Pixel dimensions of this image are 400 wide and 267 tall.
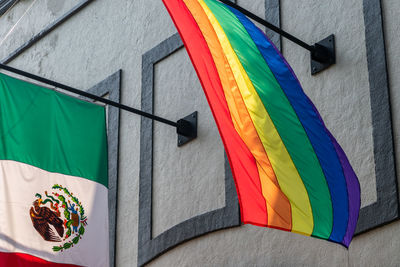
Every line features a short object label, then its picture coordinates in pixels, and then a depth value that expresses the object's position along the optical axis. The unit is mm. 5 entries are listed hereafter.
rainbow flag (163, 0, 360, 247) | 9077
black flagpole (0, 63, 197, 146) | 12247
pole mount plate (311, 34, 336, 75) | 12107
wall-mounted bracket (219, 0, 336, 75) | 12096
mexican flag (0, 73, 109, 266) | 11357
